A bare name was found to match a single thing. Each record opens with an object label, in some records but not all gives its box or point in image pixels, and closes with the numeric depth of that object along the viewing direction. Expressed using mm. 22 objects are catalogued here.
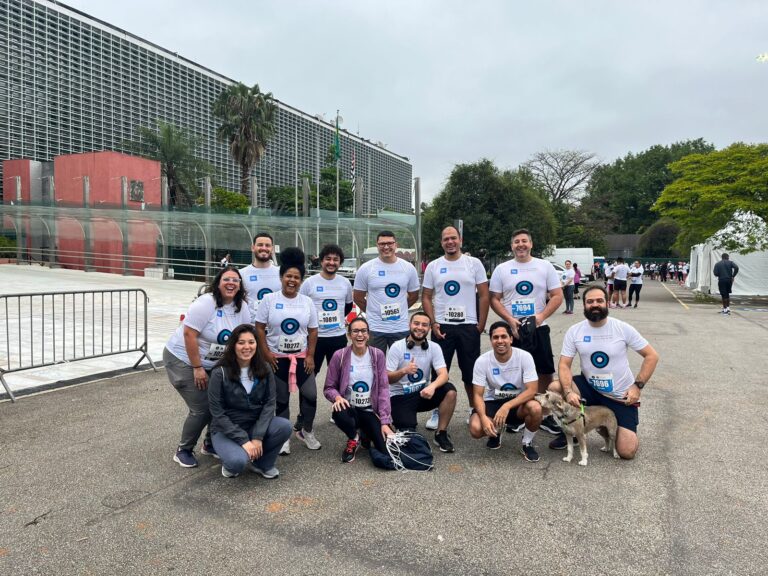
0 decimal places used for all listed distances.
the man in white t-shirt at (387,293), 5059
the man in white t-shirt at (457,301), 5047
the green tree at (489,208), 31484
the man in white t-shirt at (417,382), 4609
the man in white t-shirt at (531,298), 5000
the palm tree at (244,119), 38969
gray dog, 4230
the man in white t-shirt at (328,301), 4836
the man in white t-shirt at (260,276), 5004
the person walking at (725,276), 16016
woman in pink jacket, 4328
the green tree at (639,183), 71438
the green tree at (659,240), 57969
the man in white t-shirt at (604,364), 4438
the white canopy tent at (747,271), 22078
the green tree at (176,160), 40531
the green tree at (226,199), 40062
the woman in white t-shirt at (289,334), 4488
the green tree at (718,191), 19484
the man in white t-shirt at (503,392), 4367
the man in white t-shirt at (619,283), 17453
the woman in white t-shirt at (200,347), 4133
